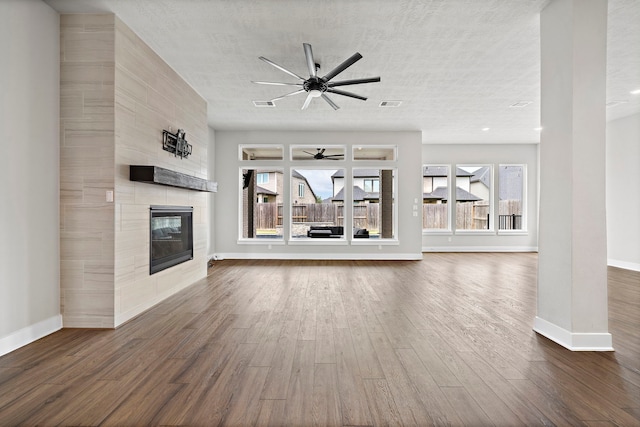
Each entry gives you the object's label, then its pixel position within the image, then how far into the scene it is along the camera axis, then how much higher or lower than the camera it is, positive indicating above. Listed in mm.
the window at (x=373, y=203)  8133 +256
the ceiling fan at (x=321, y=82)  3441 +1607
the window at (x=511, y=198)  9406 +456
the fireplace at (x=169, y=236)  3984 -333
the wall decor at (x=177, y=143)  4207 +958
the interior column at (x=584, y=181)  2693 +277
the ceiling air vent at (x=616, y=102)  5727 +2025
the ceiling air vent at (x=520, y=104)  5776 +2002
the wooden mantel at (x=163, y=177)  3473 +423
